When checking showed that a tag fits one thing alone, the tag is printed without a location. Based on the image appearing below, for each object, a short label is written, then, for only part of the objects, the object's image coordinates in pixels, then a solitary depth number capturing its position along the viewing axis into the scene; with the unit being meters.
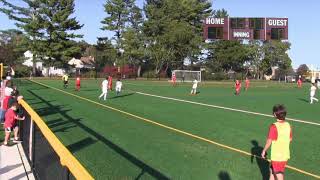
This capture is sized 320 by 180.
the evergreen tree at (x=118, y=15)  52.36
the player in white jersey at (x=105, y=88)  17.07
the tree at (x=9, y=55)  55.55
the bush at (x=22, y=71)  46.31
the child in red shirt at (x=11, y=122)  7.12
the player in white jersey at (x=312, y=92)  18.39
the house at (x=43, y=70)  55.53
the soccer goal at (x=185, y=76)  42.55
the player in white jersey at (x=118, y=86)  20.18
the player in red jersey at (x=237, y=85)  23.21
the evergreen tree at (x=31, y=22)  46.25
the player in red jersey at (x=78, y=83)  22.34
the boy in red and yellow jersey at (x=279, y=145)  4.26
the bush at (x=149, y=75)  49.22
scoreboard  31.67
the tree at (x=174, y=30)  48.46
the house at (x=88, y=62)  64.61
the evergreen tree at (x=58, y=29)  46.55
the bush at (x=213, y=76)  50.18
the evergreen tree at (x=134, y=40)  50.67
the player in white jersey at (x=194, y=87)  22.35
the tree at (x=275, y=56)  66.88
